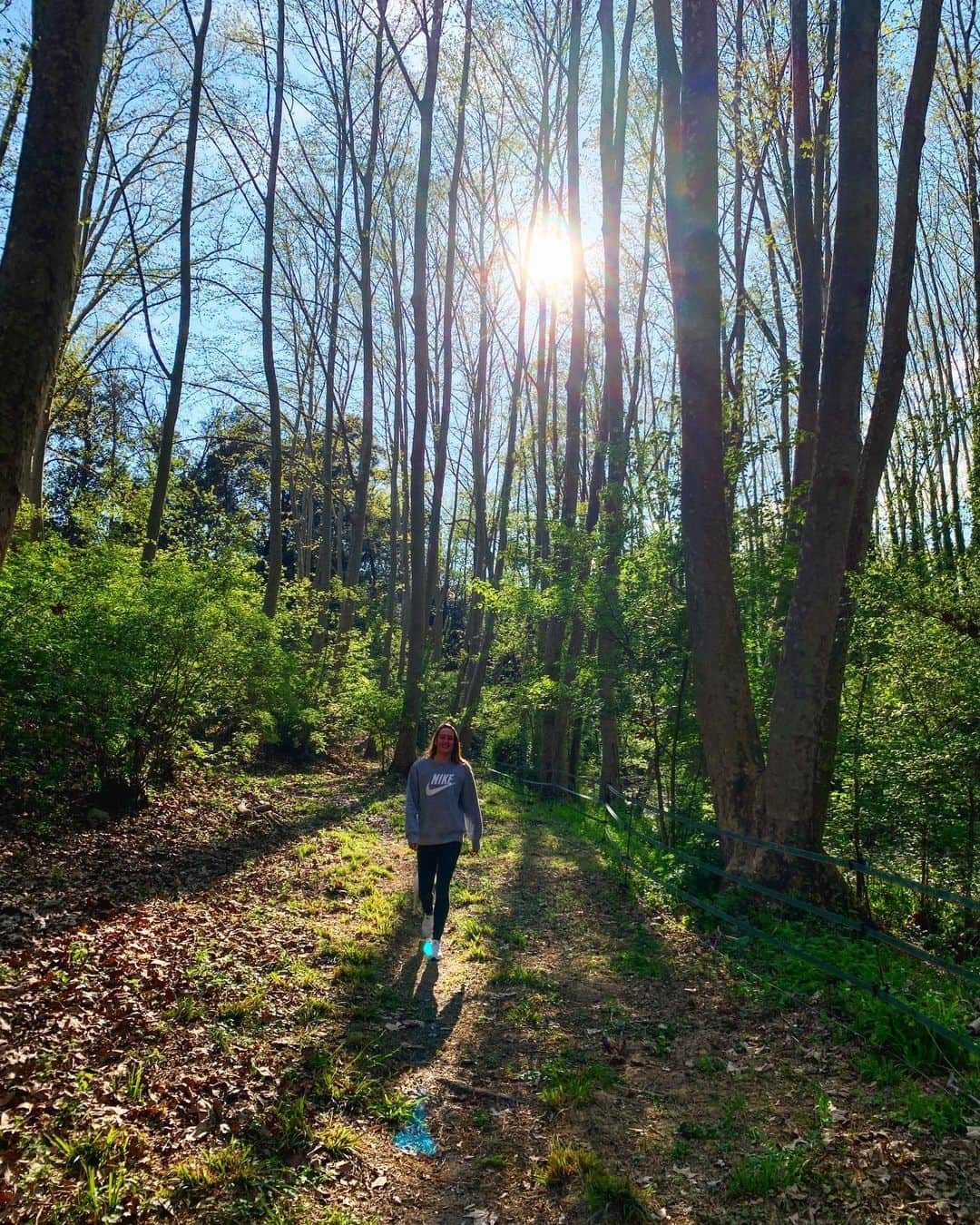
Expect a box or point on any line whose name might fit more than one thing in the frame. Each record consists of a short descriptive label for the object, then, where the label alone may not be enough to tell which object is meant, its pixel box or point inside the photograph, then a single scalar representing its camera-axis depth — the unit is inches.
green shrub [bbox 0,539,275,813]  269.6
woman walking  241.6
